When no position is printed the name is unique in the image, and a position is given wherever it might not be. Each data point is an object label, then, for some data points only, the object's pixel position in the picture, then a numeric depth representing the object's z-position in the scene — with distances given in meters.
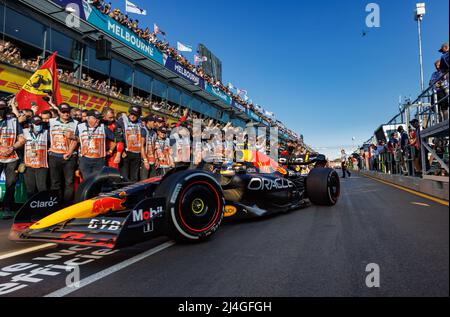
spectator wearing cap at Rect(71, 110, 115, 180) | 5.75
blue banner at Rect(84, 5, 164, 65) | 11.68
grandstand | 9.83
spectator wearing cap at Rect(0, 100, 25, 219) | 5.27
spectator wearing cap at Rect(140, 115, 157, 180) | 6.95
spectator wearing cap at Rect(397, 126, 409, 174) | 9.61
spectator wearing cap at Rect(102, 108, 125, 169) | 6.33
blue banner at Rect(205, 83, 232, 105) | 22.50
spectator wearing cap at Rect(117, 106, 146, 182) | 6.56
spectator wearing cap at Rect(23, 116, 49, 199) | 5.39
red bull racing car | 2.49
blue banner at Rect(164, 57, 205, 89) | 17.22
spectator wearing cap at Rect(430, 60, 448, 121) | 6.23
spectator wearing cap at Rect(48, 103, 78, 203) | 5.51
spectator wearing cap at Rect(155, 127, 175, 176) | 7.70
